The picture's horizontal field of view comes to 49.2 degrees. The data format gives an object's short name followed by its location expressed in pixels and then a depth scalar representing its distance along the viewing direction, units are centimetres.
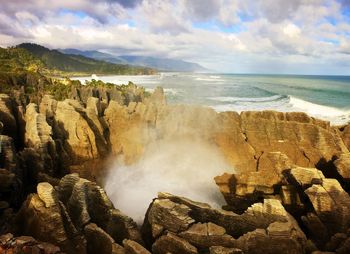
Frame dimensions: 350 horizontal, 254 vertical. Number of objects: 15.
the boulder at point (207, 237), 948
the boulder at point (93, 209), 1051
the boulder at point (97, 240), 978
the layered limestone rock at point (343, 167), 1314
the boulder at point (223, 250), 890
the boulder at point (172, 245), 930
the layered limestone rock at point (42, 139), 1466
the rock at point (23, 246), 814
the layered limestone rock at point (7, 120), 1778
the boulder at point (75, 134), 1720
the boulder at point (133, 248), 918
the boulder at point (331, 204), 1073
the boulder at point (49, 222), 950
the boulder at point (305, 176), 1235
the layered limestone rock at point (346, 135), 1625
